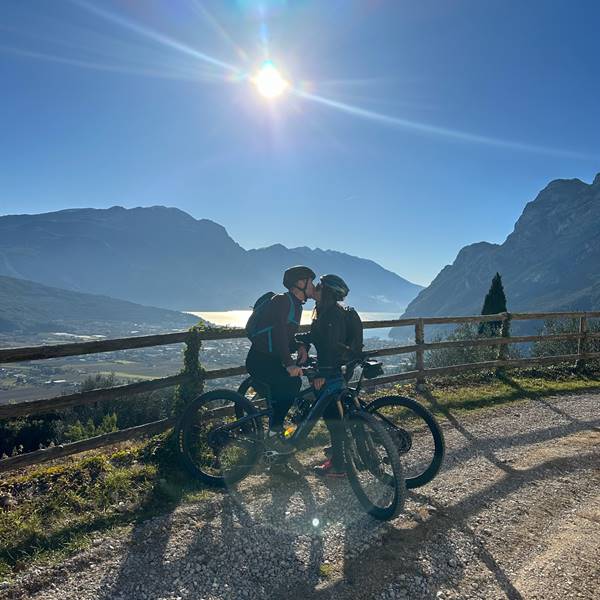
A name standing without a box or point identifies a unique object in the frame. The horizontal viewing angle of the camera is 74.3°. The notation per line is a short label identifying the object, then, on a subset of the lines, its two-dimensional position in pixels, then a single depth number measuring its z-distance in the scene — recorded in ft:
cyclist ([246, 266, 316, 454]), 15.06
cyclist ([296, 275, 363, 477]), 14.75
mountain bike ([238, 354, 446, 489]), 14.29
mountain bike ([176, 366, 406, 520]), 13.41
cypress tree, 110.90
